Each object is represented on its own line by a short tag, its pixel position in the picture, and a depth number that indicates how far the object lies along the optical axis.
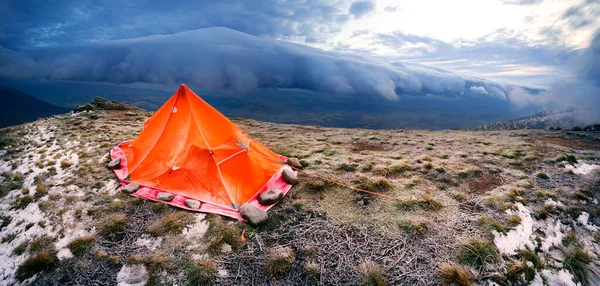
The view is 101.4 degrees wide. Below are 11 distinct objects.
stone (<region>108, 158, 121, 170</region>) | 11.91
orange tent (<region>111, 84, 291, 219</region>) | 9.37
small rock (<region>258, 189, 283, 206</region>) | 9.05
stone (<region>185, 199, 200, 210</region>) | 8.71
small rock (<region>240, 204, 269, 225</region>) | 7.97
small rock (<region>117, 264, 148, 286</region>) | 6.11
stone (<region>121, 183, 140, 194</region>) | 9.79
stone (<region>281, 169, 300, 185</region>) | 10.49
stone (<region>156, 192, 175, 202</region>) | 9.20
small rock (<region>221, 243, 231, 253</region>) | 6.98
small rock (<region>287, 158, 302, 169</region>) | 12.23
